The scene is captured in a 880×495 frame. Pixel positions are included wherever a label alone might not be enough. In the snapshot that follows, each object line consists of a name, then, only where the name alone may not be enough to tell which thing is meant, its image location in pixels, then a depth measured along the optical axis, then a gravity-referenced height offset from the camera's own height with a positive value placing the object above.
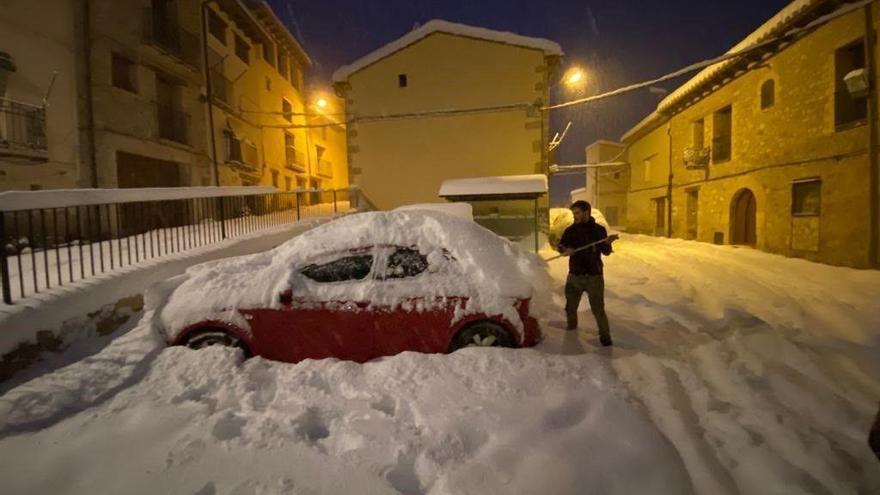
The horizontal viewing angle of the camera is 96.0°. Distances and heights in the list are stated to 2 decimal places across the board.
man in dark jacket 4.55 -0.43
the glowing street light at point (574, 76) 11.85 +4.26
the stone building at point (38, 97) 9.62 +3.43
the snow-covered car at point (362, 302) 3.83 -0.78
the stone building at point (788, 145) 9.23 +2.01
